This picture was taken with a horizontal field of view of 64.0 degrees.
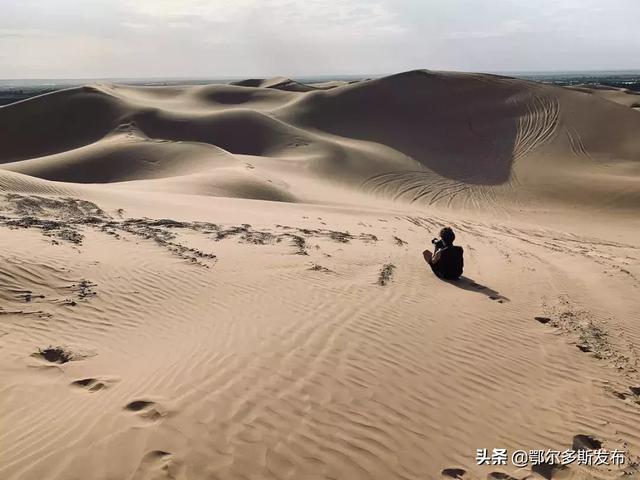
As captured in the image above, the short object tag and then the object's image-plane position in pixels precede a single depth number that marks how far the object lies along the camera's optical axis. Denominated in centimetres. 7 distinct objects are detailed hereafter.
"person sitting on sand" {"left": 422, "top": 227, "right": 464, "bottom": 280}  859
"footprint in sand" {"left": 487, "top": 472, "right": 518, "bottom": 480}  365
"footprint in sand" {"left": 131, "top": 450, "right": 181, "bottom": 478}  327
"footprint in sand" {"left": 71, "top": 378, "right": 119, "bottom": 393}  421
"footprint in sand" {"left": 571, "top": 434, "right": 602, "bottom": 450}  412
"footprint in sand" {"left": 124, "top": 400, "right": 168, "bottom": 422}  378
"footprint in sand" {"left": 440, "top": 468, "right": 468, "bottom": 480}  364
